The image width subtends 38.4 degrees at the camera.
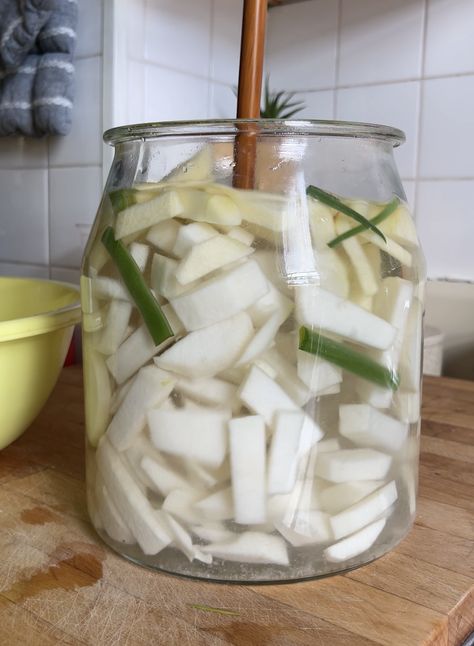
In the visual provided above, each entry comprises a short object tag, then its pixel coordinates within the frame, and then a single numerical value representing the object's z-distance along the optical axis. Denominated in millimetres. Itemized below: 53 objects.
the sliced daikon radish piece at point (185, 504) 396
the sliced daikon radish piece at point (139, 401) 397
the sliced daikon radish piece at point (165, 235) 401
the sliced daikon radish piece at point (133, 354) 402
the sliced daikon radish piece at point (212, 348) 386
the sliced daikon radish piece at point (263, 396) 383
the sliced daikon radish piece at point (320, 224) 396
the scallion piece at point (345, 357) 390
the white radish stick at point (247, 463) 385
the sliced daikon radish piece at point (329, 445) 404
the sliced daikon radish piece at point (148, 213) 398
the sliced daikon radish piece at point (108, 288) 414
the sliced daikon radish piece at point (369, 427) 408
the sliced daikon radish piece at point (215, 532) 395
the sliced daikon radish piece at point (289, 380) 391
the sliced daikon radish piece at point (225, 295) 384
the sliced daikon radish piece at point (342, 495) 407
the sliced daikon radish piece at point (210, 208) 389
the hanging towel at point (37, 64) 983
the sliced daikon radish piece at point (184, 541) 399
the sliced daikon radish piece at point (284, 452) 390
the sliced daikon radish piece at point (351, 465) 403
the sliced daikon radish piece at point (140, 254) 405
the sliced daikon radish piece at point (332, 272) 394
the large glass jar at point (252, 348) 388
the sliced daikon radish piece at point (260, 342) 386
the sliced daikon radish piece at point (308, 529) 399
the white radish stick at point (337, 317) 390
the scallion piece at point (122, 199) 425
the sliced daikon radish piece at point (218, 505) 391
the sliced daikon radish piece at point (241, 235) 391
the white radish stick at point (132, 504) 405
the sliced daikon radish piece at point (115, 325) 414
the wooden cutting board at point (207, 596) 355
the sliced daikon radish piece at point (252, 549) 393
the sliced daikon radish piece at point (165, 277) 391
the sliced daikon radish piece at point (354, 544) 408
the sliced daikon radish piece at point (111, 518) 424
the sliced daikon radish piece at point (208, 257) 388
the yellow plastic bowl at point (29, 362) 525
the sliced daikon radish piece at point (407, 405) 438
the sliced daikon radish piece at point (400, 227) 426
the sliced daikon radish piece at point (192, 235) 390
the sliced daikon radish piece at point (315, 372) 392
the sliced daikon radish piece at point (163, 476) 399
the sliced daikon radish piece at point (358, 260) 404
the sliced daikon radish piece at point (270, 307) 387
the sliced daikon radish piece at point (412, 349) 442
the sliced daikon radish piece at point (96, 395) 438
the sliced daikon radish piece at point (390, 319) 415
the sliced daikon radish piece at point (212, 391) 389
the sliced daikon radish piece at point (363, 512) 407
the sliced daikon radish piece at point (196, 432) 388
